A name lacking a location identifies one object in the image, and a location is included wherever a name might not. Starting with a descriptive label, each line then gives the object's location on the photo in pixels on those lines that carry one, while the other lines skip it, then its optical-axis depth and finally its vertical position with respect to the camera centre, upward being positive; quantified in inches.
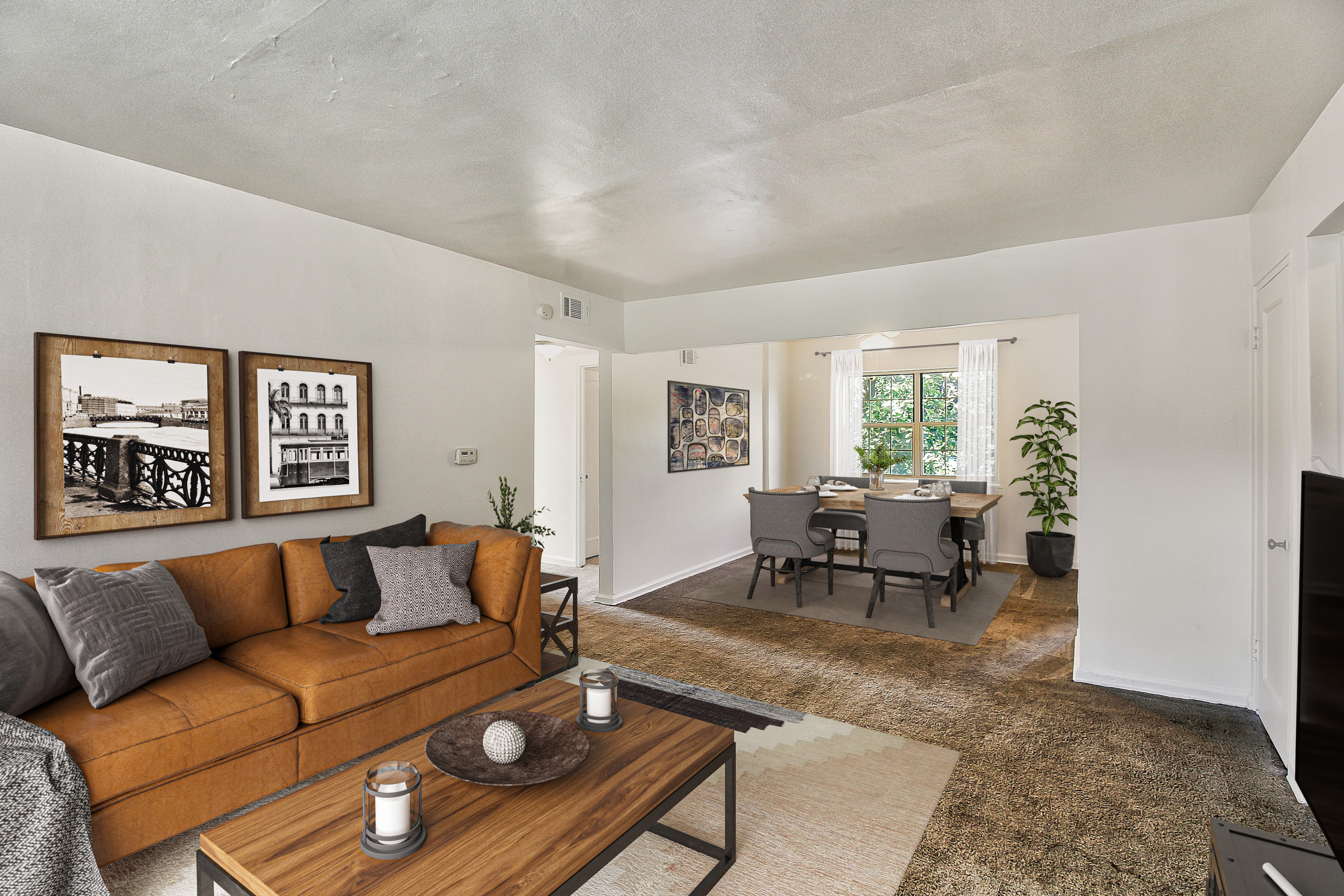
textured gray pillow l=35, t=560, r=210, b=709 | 82.1 -23.2
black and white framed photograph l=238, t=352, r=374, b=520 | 120.3 +2.7
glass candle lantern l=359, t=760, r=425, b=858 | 58.1 -33.0
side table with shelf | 145.0 -41.1
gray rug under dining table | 180.2 -49.2
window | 276.5 +11.3
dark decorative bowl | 68.9 -34.2
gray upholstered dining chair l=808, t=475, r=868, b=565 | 232.5 -26.8
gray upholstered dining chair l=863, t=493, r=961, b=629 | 179.6 -26.3
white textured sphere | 70.7 -31.9
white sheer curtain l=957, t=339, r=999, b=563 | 261.3 +10.3
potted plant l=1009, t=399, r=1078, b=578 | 234.7 -15.2
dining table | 200.1 -19.5
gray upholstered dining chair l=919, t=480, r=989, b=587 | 223.3 -31.1
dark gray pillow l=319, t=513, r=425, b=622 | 117.9 -23.7
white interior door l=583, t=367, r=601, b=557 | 252.1 -7.9
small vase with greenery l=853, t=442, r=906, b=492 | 237.9 -7.3
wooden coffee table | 55.4 -36.0
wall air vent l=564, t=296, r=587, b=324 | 189.3 +39.6
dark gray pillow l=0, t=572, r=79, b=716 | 75.4 -24.3
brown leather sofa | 77.0 -34.2
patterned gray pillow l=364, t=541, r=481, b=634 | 115.0 -25.5
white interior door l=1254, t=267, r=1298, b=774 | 100.8 -12.0
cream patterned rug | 78.1 -51.5
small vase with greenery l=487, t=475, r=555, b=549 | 160.9 -17.3
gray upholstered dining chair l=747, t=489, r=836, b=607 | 200.5 -26.0
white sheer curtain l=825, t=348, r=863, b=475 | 294.4 +14.8
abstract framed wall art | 233.9 +7.1
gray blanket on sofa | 63.1 -36.9
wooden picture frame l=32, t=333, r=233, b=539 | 96.8 +2.2
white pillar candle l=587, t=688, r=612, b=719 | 84.0 -32.8
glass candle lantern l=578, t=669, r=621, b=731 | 83.6 -33.0
